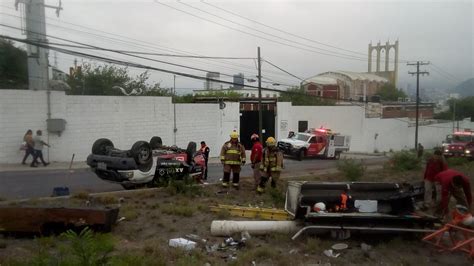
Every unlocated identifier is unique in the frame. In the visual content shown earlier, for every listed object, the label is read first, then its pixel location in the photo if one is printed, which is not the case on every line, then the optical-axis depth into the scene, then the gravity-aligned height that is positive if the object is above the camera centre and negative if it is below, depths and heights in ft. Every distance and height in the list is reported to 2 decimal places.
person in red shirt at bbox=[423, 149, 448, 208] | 36.68 -4.39
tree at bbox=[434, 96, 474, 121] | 309.26 +3.65
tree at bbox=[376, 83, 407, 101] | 305.53 +14.42
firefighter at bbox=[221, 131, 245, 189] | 43.37 -3.84
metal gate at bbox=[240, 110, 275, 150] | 127.24 -3.34
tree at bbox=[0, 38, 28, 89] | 87.81 +9.63
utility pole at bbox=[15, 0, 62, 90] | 73.82 +10.12
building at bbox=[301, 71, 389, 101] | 243.19 +17.17
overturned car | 40.47 -4.63
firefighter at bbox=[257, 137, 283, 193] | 42.34 -4.62
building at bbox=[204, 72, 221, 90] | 200.75 +12.34
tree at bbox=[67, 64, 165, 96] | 105.19 +7.88
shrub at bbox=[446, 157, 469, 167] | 83.25 -8.86
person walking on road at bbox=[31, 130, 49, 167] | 66.64 -4.97
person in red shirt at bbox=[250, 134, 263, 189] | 44.04 -4.09
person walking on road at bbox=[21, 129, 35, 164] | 66.08 -4.46
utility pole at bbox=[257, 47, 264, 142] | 99.22 +8.77
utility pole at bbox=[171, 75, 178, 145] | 94.17 -1.49
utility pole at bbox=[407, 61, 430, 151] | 180.06 +16.59
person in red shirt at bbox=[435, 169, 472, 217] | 28.58 -4.61
